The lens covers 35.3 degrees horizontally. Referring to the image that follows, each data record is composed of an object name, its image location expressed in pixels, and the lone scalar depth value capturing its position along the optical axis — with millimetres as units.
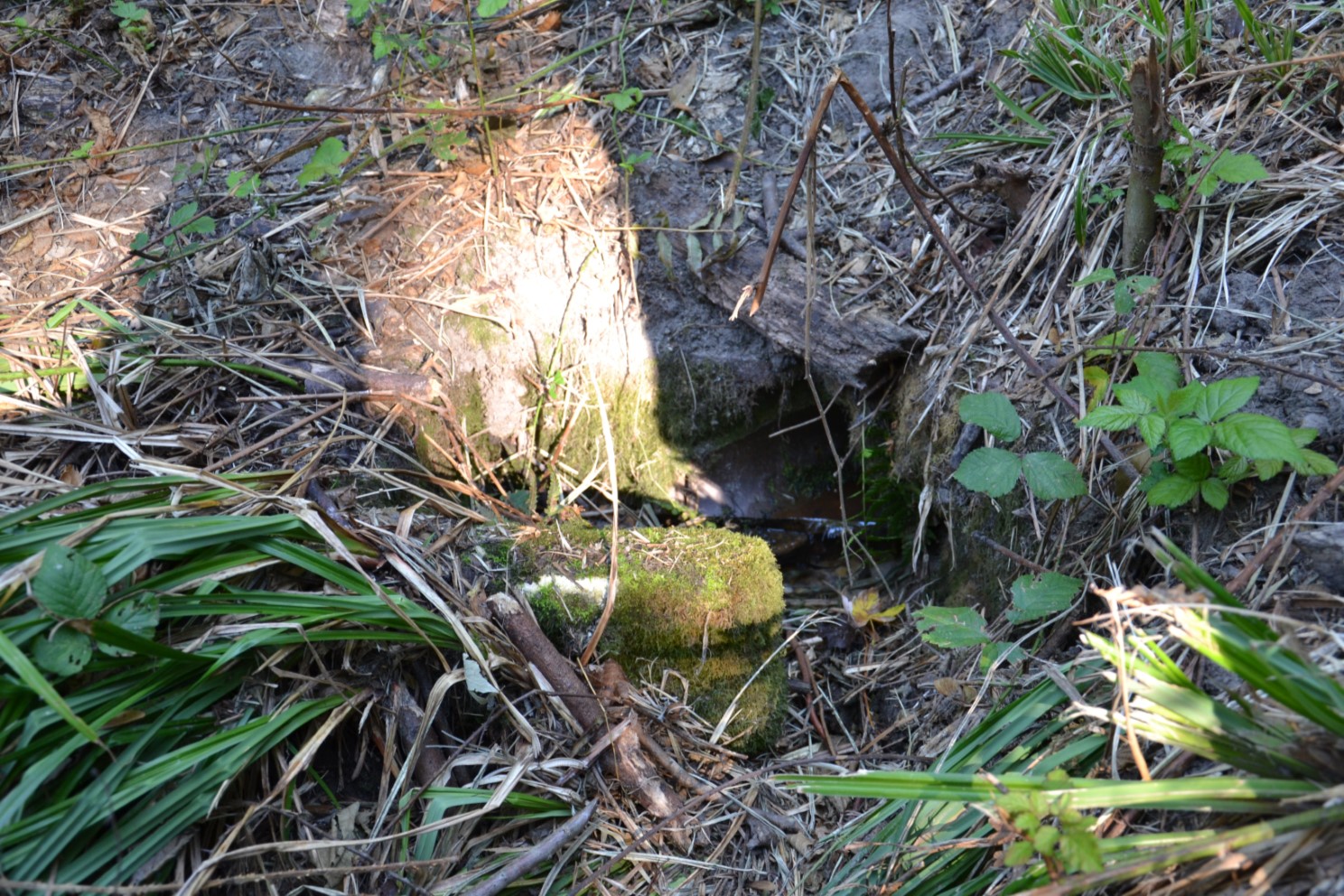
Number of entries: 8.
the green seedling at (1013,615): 1537
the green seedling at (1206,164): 1596
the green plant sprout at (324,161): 1845
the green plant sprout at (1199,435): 1460
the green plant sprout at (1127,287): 1621
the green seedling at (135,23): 2005
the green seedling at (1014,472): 1560
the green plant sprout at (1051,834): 1328
